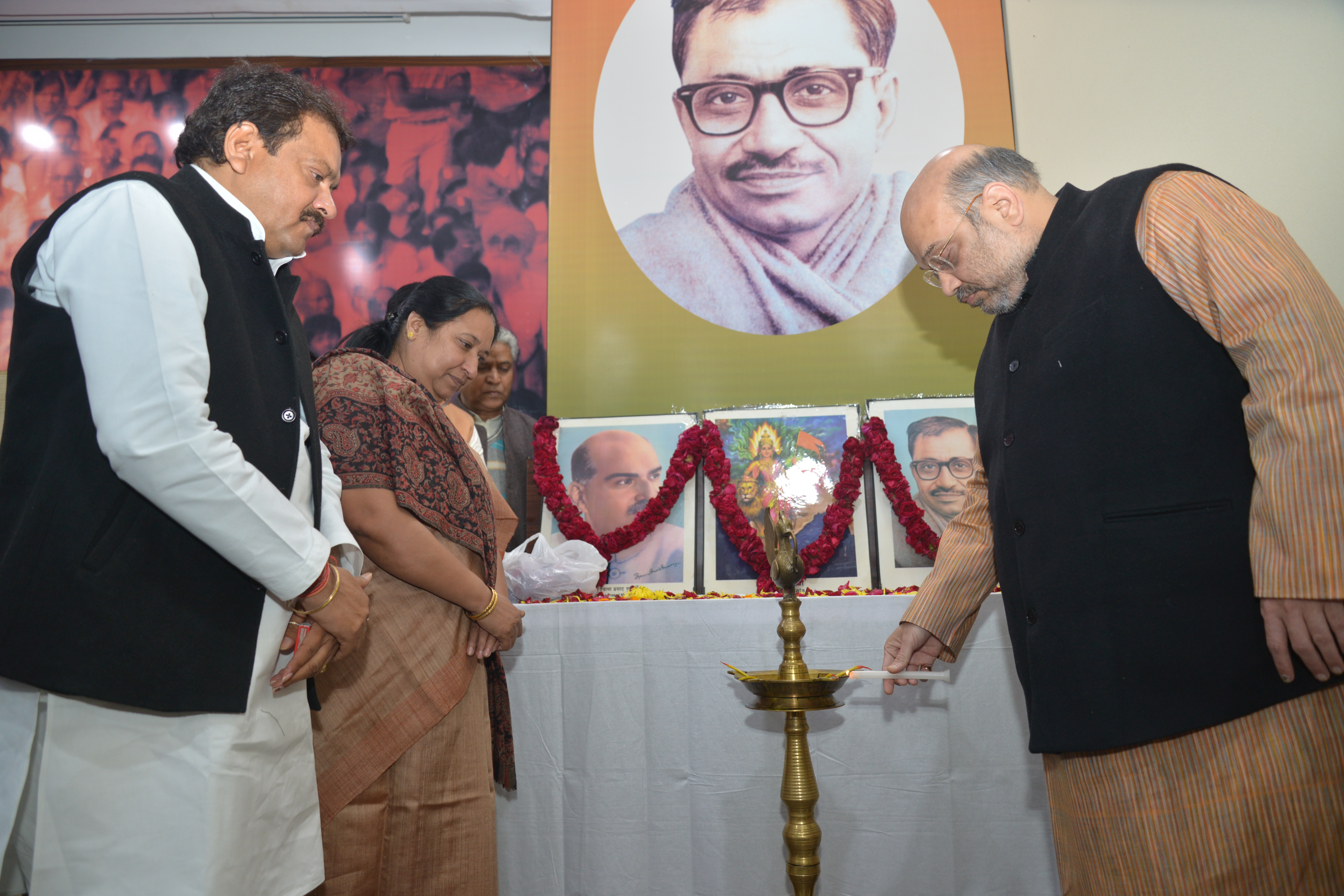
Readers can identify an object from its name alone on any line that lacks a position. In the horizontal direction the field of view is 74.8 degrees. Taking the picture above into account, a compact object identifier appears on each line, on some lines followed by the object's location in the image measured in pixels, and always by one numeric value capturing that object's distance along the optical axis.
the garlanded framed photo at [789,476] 3.12
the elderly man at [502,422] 3.57
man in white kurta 1.28
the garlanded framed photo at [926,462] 3.09
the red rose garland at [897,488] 3.04
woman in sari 2.02
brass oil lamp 2.12
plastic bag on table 2.88
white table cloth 2.49
